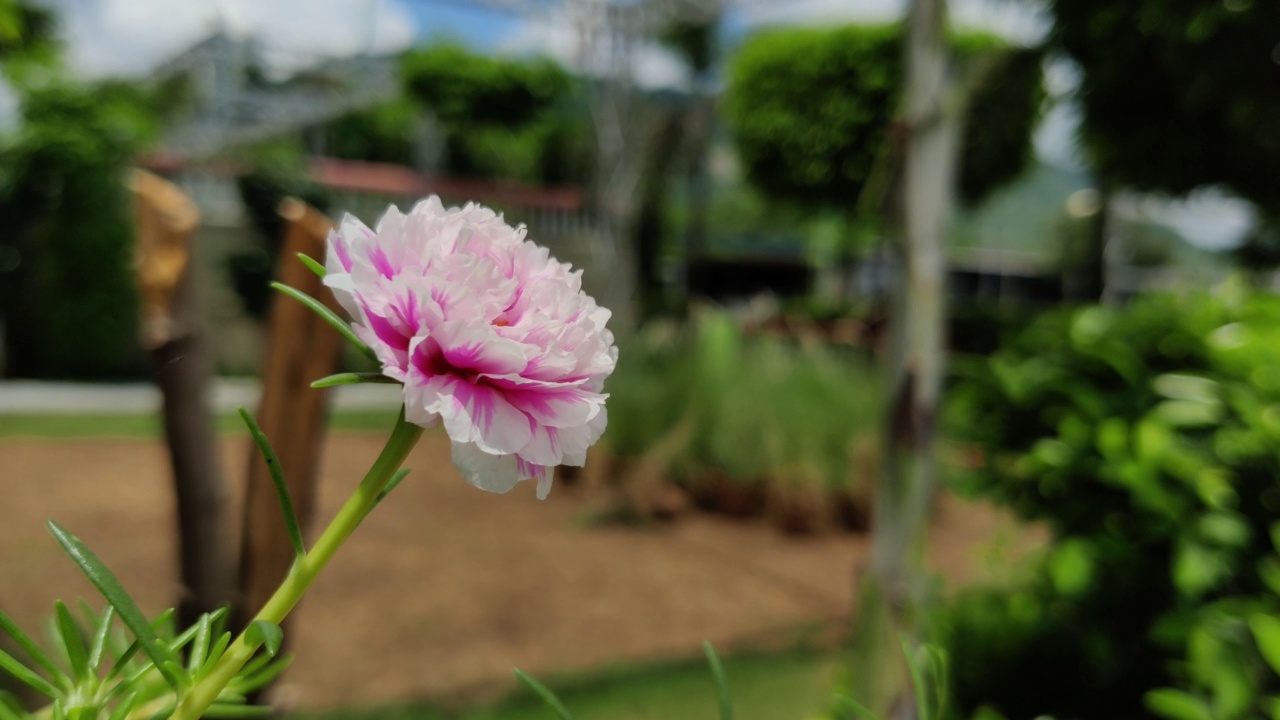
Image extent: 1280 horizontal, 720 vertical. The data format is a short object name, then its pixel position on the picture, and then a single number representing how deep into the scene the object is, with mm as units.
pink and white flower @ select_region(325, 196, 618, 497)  108
